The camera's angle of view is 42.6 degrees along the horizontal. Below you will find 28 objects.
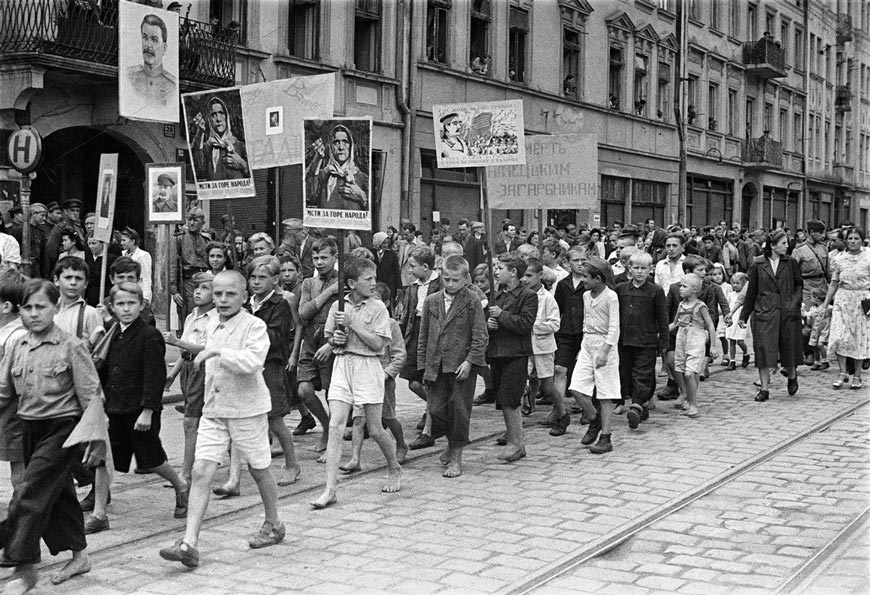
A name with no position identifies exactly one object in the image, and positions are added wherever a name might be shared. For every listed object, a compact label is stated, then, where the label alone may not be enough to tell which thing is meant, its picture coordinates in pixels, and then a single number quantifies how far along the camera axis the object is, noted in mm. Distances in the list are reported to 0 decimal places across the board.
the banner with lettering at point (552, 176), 13109
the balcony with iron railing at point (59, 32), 16328
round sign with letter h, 14328
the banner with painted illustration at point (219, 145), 11039
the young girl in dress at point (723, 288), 14065
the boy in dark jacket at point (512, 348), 9000
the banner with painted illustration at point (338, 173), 8359
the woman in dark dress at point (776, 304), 12984
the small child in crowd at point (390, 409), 8062
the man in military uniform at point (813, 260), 16062
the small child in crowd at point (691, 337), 11508
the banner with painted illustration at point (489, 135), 11586
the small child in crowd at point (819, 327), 15383
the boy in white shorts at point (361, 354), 7660
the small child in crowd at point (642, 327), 10547
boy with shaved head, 6195
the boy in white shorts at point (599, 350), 9414
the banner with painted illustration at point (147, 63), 16719
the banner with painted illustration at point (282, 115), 12234
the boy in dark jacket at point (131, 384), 6852
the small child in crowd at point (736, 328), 15742
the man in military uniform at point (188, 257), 15406
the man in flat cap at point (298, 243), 13078
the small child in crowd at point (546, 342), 10250
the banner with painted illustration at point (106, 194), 9477
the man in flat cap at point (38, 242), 14211
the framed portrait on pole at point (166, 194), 10875
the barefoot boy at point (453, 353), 8484
